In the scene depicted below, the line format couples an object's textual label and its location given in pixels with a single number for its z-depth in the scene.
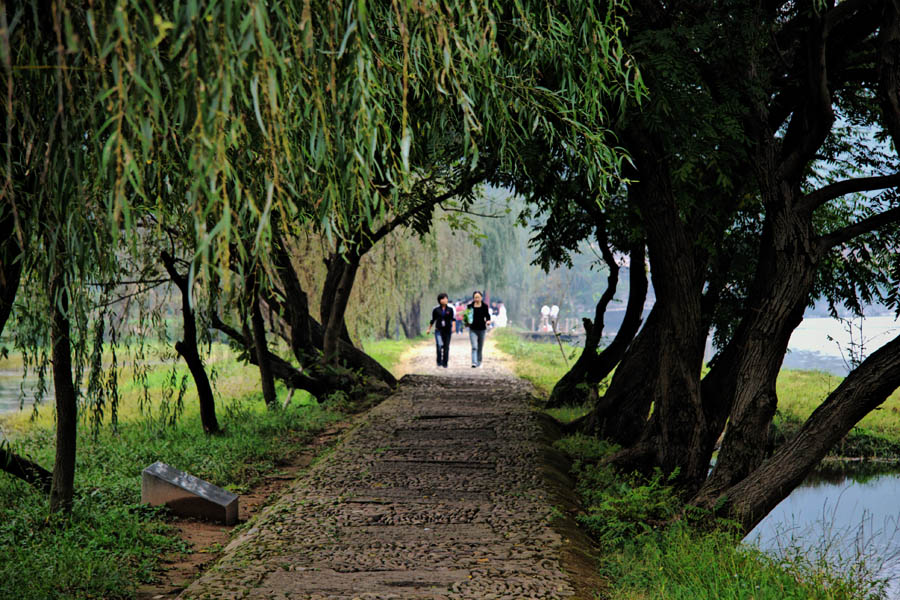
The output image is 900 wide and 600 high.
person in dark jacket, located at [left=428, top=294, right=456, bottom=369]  36.18
